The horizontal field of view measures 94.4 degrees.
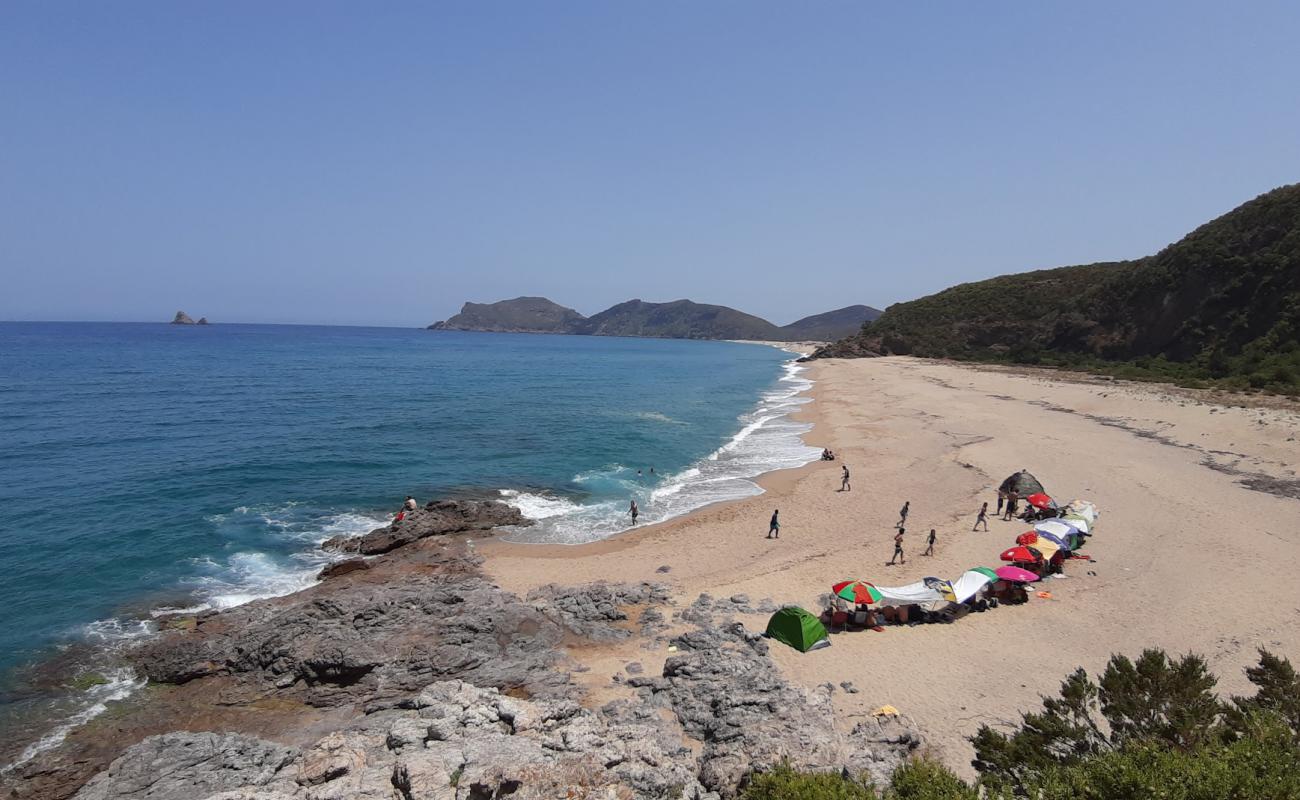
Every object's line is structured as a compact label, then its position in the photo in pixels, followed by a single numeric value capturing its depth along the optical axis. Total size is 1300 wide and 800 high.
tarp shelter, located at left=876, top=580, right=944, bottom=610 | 15.72
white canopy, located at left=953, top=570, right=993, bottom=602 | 15.93
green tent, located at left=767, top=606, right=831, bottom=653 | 14.35
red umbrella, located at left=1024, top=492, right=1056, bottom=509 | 23.05
